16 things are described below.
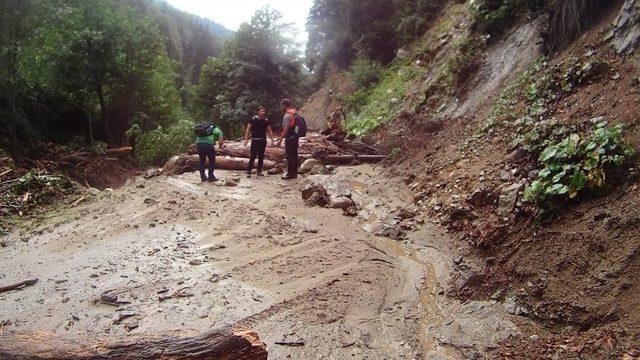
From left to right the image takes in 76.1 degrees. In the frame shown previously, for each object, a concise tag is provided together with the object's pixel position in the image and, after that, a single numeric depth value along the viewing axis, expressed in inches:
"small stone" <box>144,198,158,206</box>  316.2
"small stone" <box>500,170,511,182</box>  237.5
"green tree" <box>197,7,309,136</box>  810.2
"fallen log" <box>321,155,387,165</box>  434.0
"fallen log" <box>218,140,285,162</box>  457.7
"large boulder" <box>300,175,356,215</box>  305.4
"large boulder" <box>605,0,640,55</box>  246.6
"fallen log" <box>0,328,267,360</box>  116.5
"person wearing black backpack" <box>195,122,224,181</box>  374.3
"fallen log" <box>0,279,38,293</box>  196.9
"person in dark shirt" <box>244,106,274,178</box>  383.2
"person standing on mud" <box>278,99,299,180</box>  375.9
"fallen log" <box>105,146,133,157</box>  656.4
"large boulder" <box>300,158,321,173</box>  420.8
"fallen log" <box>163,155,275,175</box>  439.5
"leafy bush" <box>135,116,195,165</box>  661.9
